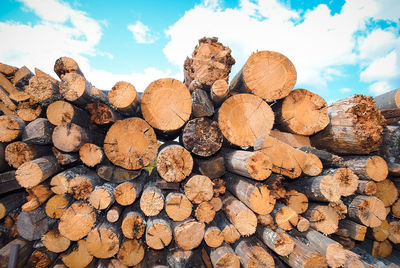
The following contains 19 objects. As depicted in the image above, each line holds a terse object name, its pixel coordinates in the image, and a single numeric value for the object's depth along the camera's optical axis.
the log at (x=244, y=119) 2.50
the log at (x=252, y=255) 2.11
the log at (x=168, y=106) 2.37
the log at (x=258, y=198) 2.21
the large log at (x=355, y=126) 2.65
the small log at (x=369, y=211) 2.65
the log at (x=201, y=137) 2.32
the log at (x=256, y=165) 2.09
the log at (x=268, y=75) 2.63
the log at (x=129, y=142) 2.39
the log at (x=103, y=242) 2.24
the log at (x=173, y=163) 2.20
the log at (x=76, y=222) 2.28
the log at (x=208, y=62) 2.70
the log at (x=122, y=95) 2.33
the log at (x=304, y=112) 2.81
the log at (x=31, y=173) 2.27
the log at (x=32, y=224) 2.35
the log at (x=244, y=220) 2.22
